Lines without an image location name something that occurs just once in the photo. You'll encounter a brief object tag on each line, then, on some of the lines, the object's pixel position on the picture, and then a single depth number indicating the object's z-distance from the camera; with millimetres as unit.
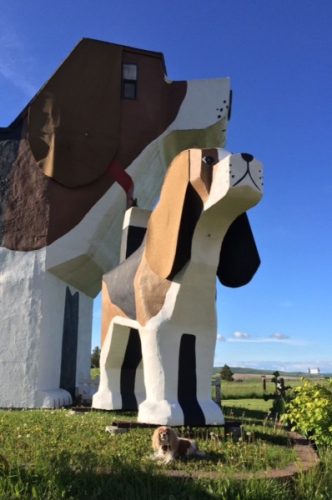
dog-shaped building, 10039
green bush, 5855
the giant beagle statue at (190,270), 5297
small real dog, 4496
